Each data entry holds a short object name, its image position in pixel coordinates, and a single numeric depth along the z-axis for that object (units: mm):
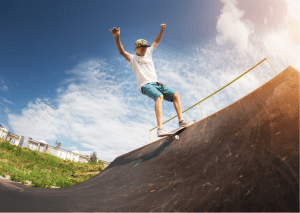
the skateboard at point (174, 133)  2926
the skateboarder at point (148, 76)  2906
